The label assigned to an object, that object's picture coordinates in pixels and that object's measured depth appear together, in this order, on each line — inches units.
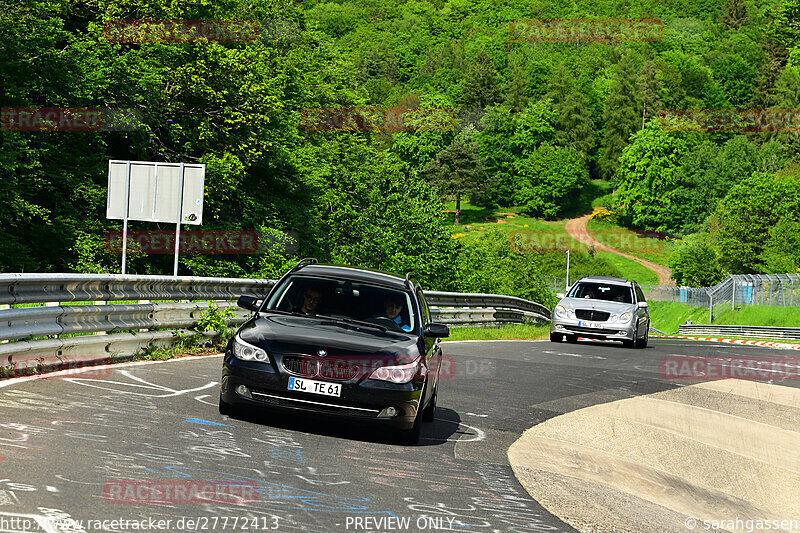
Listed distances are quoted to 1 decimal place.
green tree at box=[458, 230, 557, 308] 3602.1
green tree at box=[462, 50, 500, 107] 7514.8
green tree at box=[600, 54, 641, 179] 6766.7
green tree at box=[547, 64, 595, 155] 6958.7
